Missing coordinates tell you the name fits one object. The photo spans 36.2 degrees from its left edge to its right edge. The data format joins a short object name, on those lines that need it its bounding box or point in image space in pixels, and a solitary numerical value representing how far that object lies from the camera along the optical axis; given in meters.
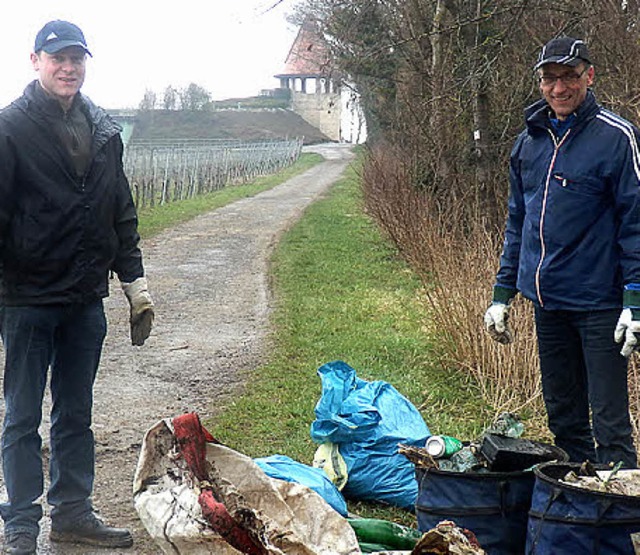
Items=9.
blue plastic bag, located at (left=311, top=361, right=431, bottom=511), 4.98
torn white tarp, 3.27
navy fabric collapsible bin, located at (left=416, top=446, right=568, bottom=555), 3.81
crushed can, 4.08
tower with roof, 90.69
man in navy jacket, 3.93
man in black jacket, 4.01
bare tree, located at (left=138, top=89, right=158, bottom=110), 77.94
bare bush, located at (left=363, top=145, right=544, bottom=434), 6.34
